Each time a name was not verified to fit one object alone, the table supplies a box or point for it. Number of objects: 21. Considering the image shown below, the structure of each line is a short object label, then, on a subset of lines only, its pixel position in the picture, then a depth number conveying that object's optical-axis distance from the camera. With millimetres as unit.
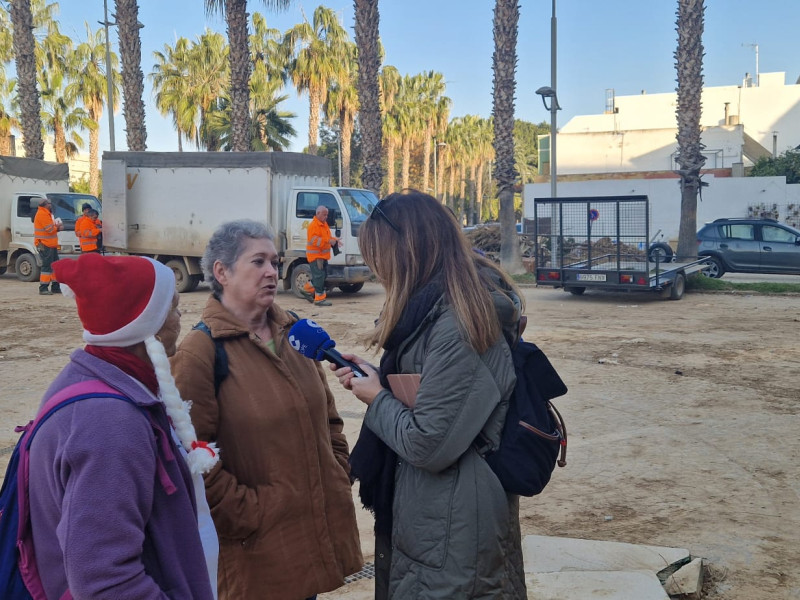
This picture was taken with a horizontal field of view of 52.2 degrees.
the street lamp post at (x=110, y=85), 27328
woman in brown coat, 2695
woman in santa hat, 1727
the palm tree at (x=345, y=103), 46031
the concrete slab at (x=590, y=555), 4344
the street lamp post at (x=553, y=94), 21509
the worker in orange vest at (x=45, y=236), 17922
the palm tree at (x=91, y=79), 47406
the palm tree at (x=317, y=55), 44719
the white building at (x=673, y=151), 34438
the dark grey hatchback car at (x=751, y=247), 20516
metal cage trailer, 15664
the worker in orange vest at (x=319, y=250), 15336
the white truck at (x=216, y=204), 16797
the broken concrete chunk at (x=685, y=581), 4176
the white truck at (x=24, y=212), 20500
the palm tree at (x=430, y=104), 60969
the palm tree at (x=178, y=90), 46594
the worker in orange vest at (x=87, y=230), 17734
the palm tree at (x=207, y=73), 45969
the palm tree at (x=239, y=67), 23406
